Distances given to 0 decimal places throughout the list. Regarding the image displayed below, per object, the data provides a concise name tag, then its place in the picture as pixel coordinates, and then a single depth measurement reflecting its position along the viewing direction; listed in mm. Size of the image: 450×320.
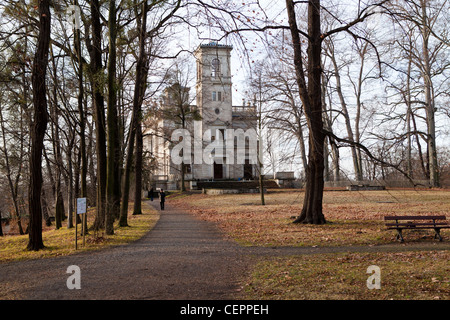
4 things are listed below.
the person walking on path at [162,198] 28133
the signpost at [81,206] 11516
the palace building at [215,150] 53438
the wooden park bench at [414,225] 11555
